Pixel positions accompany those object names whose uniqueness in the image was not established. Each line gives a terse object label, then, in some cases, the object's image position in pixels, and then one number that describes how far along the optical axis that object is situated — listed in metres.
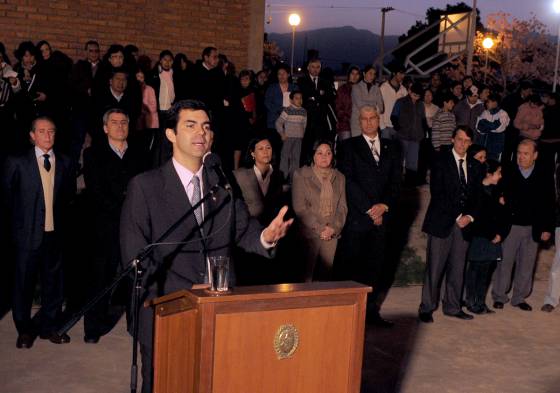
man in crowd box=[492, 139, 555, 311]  9.13
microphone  3.89
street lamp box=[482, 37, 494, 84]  30.59
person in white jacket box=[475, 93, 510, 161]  13.91
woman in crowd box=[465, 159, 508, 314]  8.72
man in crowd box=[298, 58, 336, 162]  12.30
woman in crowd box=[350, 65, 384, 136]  12.46
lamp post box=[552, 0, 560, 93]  26.39
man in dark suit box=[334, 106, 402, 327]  8.09
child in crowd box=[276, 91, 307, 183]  11.75
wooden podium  3.52
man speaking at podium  4.24
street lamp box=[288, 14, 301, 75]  35.75
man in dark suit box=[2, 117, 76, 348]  6.87
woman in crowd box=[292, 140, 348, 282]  7.97
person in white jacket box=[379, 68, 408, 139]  13.27
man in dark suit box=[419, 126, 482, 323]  8.45
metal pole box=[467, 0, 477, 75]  25.78
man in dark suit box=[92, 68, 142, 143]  9.59
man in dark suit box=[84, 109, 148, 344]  7.26
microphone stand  3.92
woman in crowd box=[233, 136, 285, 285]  7.91
